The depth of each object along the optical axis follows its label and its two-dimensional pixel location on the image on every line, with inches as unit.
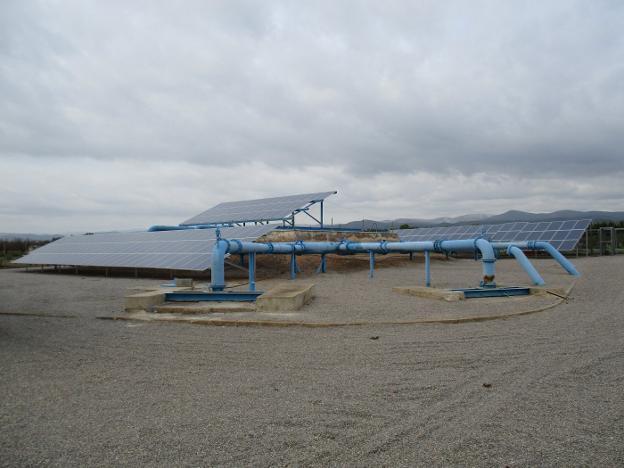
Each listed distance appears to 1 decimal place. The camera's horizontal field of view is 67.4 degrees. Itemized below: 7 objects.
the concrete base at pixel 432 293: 474.6
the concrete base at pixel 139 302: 439.2
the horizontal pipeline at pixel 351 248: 522.6
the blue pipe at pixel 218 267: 509.7
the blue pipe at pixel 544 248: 684.7
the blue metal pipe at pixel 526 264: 586.6
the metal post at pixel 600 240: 1269.7
